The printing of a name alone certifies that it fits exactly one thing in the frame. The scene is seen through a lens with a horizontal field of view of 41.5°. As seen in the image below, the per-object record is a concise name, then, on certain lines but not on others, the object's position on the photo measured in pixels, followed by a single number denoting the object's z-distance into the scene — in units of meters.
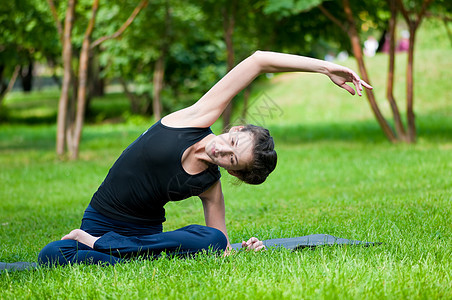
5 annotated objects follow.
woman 3.82
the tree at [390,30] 13.38
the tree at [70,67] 13.05
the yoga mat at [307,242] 4.41
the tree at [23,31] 15.97
